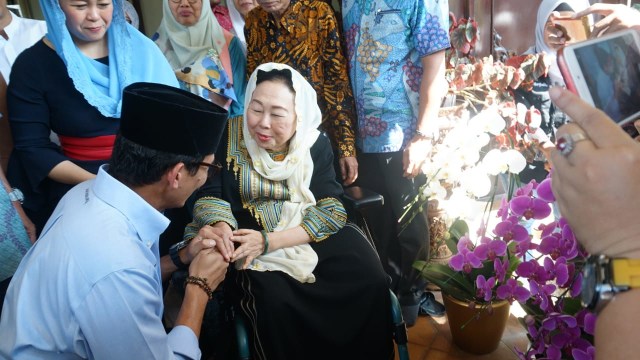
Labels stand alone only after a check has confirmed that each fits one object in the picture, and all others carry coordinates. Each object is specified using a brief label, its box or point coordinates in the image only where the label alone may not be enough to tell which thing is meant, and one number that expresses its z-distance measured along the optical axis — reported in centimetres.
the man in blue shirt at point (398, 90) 172
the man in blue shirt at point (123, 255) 90
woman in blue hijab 143
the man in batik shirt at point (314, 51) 182
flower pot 165
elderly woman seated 143
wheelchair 136
